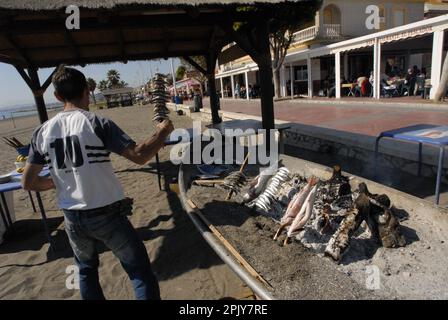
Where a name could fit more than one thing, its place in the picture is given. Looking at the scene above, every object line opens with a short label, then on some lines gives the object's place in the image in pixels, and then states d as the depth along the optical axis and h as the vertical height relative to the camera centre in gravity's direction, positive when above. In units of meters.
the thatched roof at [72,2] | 4.04 +1.21
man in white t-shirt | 2.15 -0.50
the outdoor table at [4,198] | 4.03 -1.33
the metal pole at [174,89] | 24.10 -0.02
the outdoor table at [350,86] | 18.98 -0.84
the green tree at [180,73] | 57.61 +2.78
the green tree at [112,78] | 87.81 +4.54
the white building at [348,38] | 24.23 +1.66
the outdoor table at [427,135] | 3.54 -0.83
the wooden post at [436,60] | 13.01 +0.11
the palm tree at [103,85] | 89.19 +3.09
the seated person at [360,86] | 17.70 -0.86
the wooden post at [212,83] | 9.34 +0.07
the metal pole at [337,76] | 19.00 -0.19
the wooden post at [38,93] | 8.05 +0.22
